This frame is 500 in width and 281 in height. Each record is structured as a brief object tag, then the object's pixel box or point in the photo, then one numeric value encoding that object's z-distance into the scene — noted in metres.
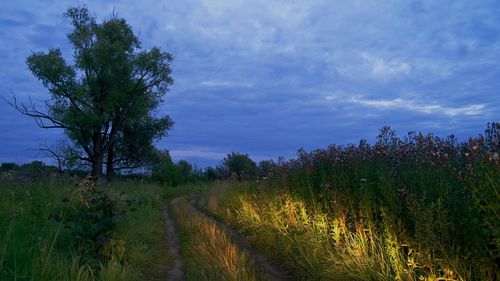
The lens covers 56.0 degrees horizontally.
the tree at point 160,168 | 38.88
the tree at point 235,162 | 49.96
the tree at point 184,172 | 42.41
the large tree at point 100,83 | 31.73
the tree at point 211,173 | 52.43
